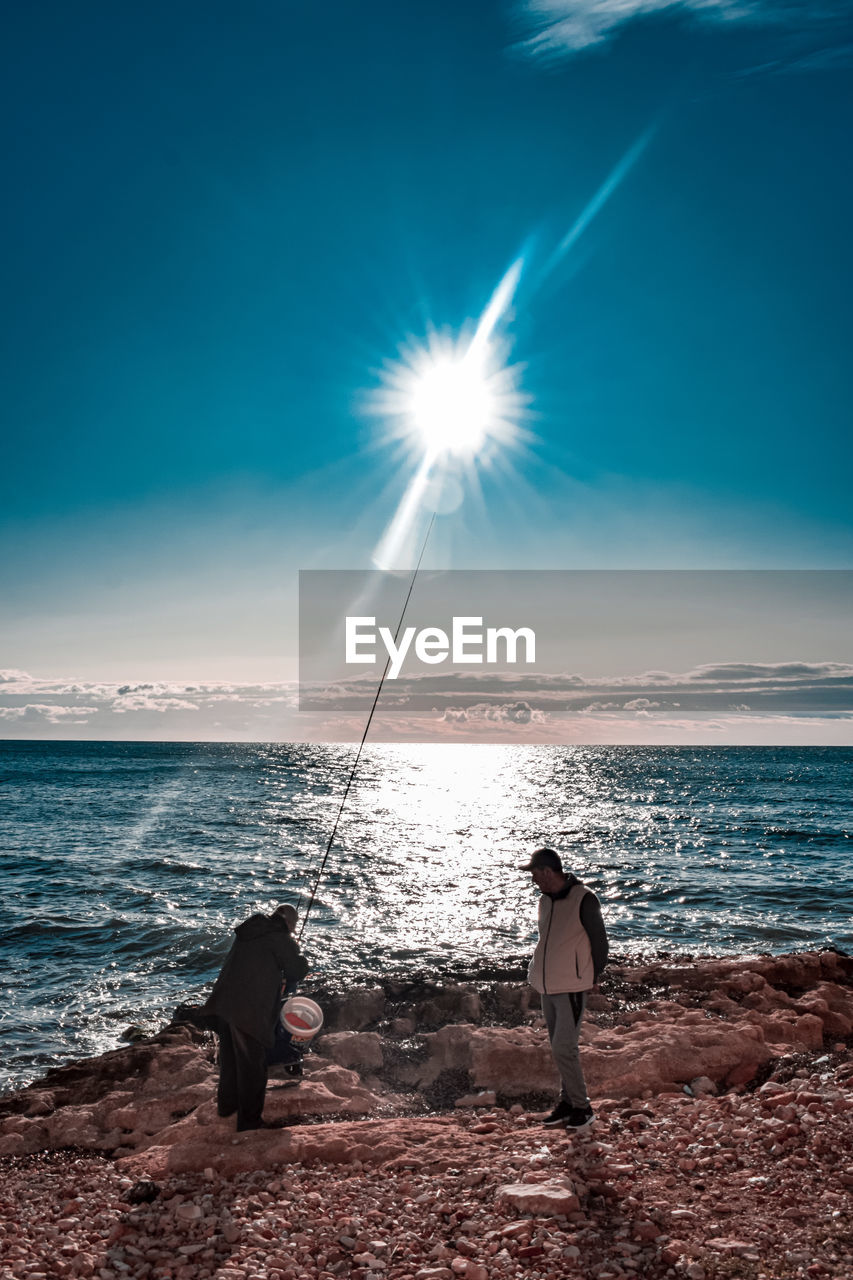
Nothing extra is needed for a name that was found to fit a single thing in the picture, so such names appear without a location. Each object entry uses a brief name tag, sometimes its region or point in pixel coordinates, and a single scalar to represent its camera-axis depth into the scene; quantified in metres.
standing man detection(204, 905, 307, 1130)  5.98
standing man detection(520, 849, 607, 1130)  5.60
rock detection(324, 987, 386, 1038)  9.91
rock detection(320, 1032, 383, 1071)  8.51
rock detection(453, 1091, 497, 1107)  7.18
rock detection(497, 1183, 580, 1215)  4.34
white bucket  6.34
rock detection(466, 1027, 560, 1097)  7.58
